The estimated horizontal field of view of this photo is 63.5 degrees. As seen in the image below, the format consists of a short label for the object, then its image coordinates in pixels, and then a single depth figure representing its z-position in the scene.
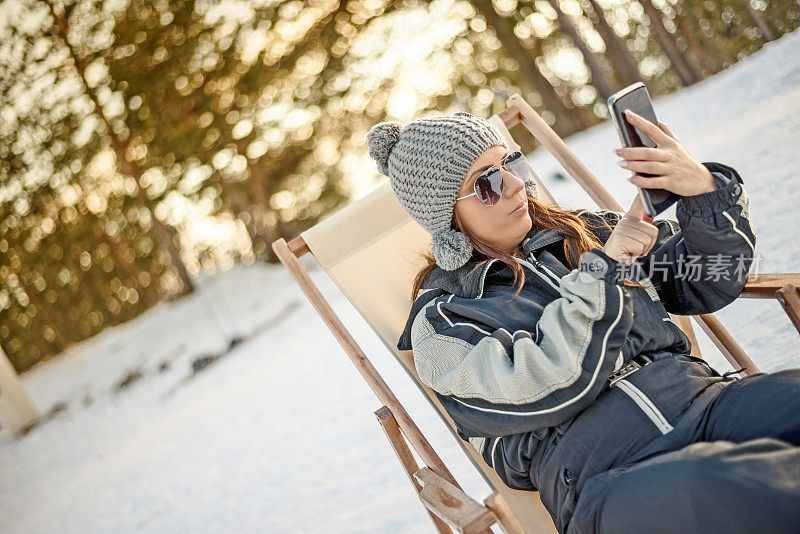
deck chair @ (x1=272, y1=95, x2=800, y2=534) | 1.89
